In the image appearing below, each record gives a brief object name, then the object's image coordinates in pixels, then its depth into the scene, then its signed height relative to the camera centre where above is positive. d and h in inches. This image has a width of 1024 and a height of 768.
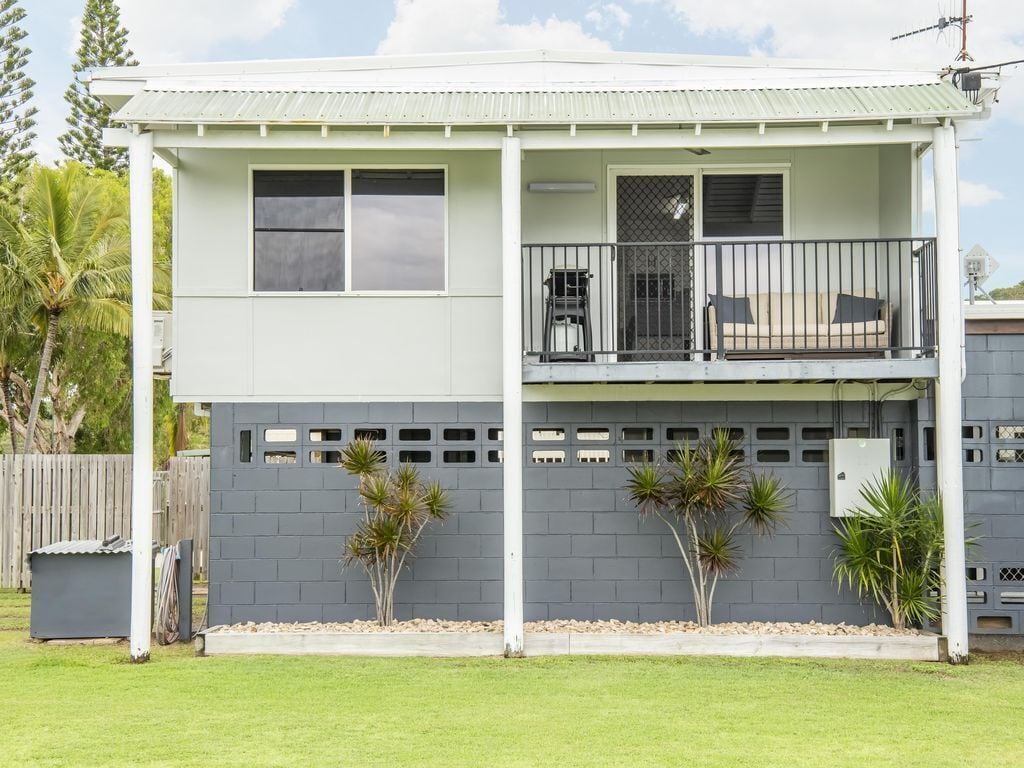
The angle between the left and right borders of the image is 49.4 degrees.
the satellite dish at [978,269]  428.8 +62.2
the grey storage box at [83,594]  398.3 -58.5
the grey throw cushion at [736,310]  404.5 +44.2
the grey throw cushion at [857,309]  402.6 +44.0
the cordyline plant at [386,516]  378.0 -29.5
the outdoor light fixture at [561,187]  413.7 +90.6
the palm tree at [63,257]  624.1 +99.5
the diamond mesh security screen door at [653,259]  424.5 +65.5
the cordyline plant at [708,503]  377.4 -25.0
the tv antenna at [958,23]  424.6 +157.4
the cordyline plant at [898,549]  368.8 -39.8
